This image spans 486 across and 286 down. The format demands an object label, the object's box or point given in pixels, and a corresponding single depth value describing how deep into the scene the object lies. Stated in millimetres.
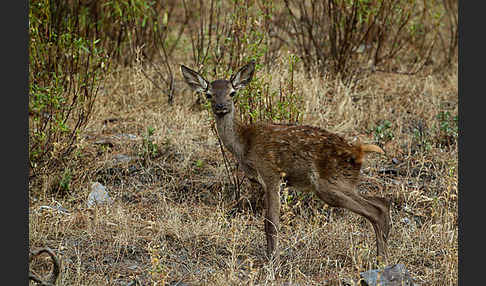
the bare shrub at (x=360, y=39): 21094
